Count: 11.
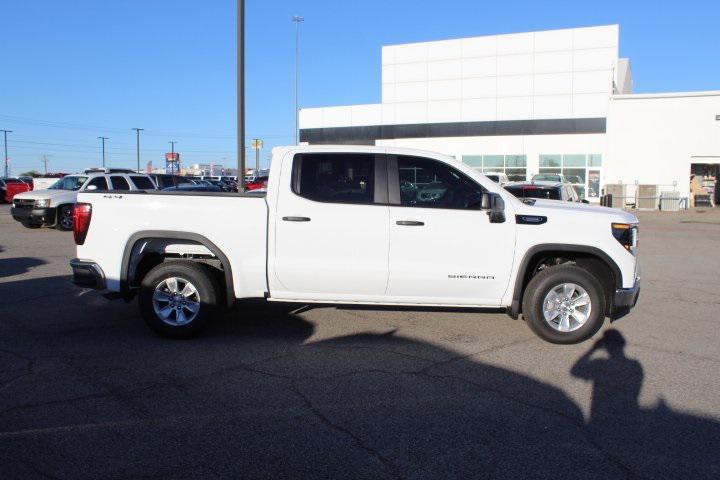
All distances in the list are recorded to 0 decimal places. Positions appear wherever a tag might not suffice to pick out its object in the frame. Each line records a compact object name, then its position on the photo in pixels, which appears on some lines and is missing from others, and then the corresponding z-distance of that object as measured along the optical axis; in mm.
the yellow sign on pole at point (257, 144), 26750
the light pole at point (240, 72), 13469
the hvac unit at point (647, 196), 35844
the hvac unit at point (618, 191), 35875
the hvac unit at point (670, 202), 35219
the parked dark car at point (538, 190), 14016
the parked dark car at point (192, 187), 20130
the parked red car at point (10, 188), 38188
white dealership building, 36281
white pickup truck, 6477
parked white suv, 18766
